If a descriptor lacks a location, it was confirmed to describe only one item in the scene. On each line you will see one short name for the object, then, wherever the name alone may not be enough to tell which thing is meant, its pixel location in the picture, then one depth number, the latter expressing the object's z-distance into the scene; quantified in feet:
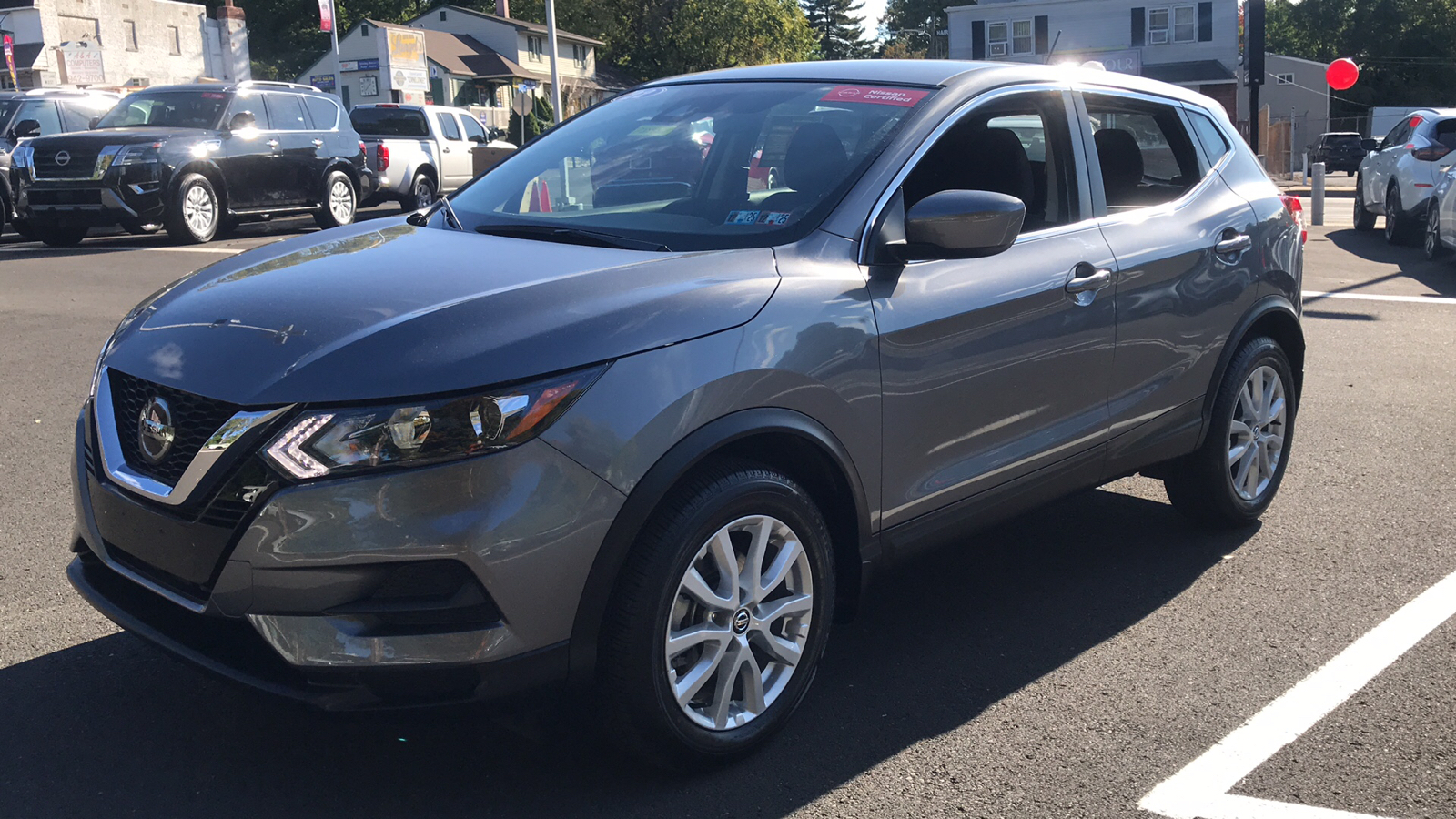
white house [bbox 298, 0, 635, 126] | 202.18
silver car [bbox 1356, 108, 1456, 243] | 48.60
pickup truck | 68.08
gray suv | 8.50
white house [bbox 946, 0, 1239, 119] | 166.91
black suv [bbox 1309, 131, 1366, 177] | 143.74
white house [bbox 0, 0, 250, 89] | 179.83
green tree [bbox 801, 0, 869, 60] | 376.68
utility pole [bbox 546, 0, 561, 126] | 96.42
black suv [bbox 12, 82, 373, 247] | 48.55
